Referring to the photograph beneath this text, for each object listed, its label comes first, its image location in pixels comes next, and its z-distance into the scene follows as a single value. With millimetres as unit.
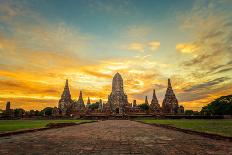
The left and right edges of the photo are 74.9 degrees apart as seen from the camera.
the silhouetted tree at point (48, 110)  65131
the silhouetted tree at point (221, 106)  40173
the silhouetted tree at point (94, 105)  76748
